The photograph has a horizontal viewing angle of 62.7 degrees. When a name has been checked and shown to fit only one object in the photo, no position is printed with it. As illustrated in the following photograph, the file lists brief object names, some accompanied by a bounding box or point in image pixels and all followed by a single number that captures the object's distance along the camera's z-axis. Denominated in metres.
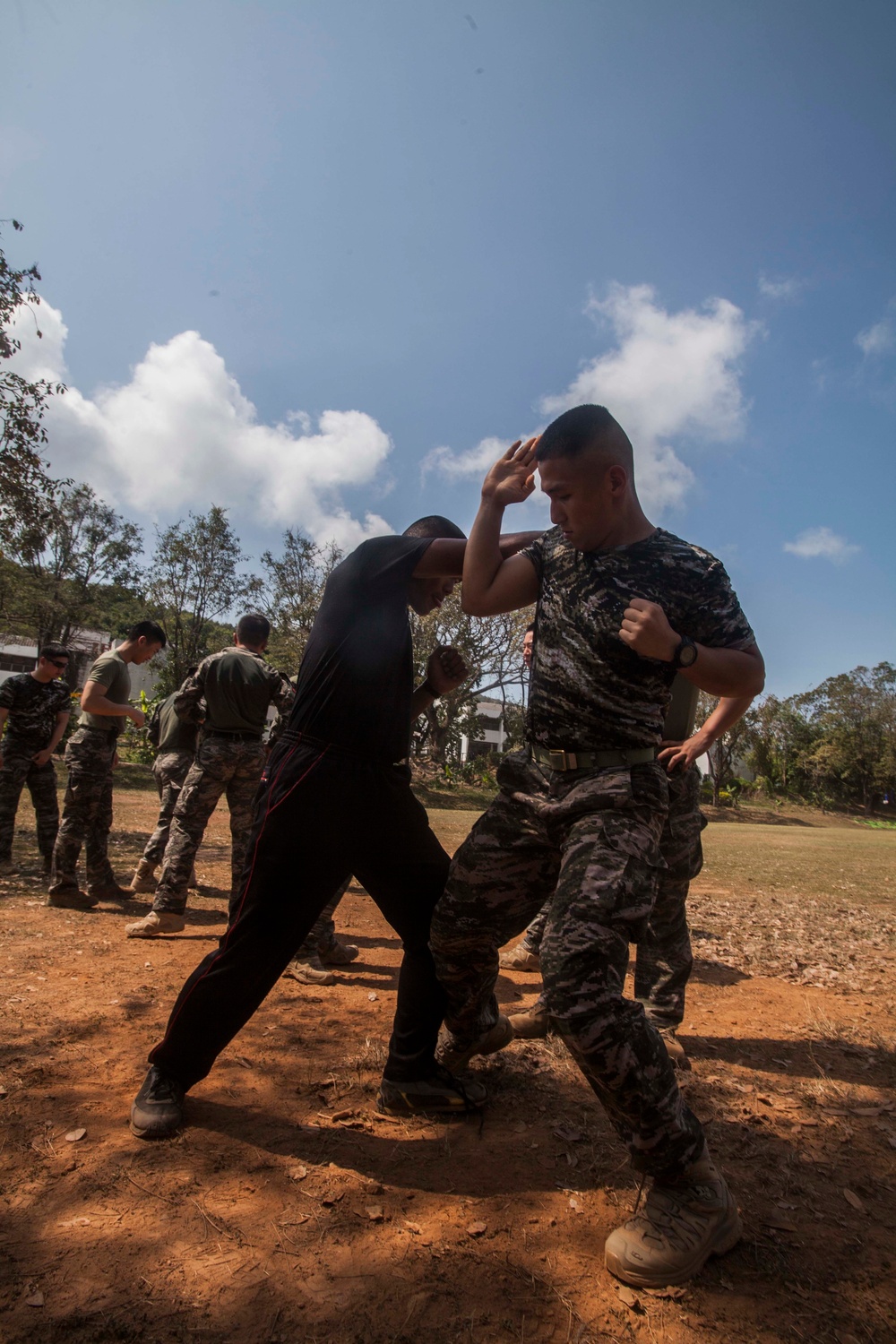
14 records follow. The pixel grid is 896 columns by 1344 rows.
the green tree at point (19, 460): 11.64
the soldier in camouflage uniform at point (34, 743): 6.98
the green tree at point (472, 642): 26.72
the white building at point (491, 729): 59.06
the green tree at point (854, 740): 47.12
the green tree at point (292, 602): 27.72
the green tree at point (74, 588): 25.45
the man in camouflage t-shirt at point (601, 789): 1.94
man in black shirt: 2.48
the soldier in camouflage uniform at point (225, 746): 5.30
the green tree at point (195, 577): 26.20
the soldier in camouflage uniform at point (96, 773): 5.82
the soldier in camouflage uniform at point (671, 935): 3.50
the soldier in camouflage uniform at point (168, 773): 6.34
